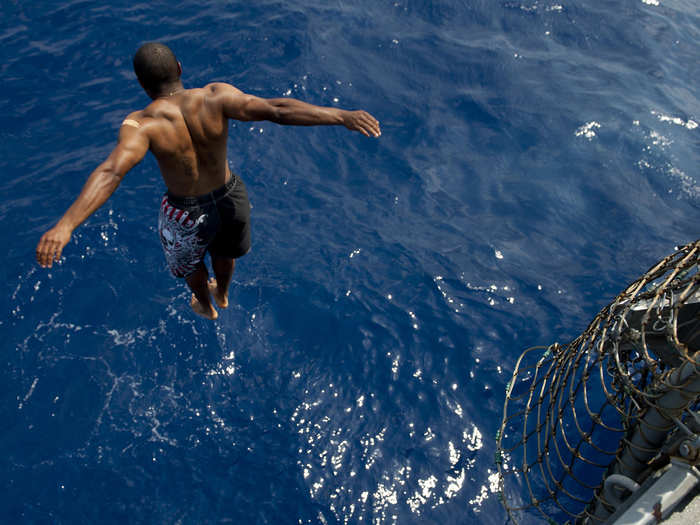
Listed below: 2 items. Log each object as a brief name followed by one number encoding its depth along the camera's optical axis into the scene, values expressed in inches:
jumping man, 139.9
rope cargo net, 111.9
